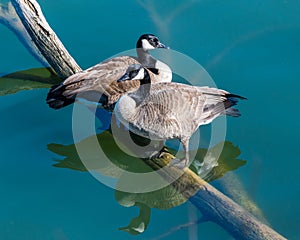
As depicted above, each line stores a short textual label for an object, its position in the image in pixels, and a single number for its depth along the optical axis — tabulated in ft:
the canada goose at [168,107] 35.63
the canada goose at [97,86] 38.99
